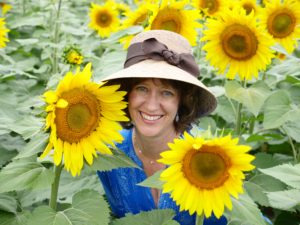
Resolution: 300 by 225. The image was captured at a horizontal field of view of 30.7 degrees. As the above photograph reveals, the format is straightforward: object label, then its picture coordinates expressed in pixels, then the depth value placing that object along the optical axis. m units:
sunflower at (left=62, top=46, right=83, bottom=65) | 2.81
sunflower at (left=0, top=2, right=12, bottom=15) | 5.10
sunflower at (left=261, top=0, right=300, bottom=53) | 3.01
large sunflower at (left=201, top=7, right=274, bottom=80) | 2.71
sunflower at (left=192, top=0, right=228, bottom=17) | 3.32
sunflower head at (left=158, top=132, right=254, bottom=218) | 1.69
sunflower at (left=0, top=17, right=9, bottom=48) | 3.06
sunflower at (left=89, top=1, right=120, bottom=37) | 4.42
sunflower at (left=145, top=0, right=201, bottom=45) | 2.97
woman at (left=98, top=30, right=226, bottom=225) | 2.22
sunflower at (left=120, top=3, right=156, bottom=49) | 3.16
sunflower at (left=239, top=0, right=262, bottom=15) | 3.29
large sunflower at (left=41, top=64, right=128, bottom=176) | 1.76
